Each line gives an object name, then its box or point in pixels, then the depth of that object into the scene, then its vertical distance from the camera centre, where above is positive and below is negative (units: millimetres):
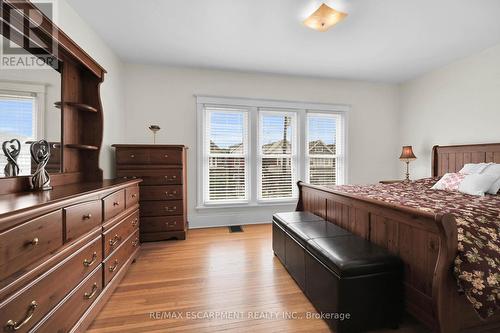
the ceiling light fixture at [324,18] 2246 +1492
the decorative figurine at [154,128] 3242 +523
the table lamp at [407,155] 3982 +183
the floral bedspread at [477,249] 1163 -445
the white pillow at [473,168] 2781 -28
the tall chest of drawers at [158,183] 3027 -235
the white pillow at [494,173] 2400 -80
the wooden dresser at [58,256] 935 -481
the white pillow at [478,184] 2383 -189
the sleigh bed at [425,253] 1229 -548
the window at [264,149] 3895 +300
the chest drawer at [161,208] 3070 -572
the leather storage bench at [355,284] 1428 -762
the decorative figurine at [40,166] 1592 -6
